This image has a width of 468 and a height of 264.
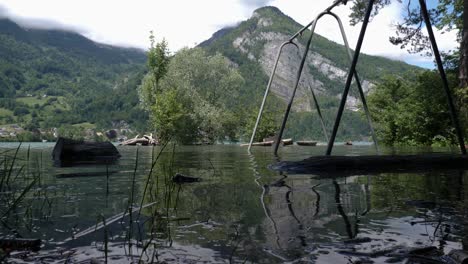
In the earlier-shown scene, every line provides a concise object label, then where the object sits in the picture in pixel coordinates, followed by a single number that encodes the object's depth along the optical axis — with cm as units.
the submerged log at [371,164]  886
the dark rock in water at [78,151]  1510
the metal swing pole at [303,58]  1138
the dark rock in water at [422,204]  462
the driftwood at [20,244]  271
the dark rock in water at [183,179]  727
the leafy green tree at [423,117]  3347
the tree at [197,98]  5324
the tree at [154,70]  5725
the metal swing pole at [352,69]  813
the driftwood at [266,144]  4838
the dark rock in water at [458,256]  234
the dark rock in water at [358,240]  297
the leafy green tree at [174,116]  5119
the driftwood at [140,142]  5744
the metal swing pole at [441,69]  994
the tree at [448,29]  1929
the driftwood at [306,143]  5263
